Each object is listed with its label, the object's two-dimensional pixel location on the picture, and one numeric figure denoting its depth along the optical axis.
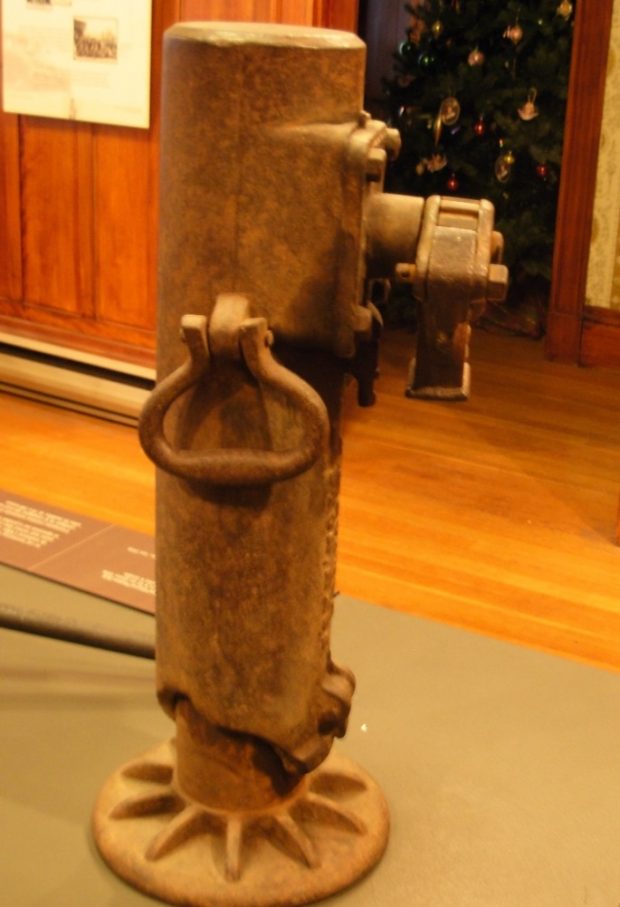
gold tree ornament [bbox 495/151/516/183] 5.27
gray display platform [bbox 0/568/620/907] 1.63
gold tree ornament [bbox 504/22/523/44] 5.21
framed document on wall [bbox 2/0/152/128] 3.73
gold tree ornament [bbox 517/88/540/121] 5.22
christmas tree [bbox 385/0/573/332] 5.24
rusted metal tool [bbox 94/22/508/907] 1.33
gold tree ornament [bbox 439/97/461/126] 5.36
